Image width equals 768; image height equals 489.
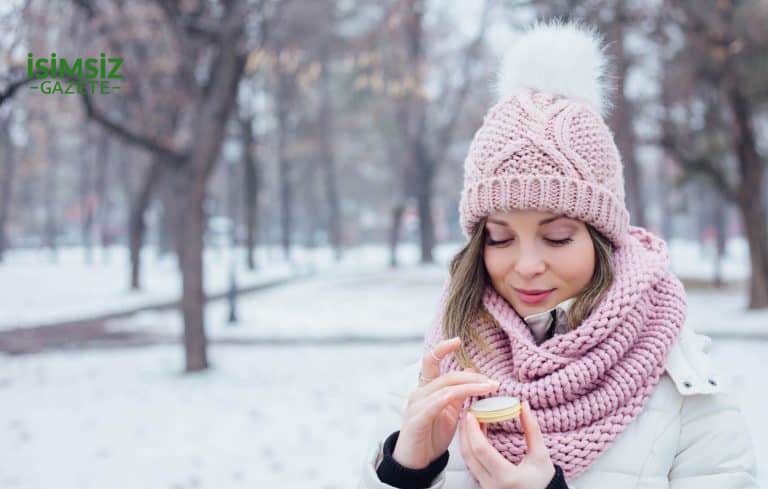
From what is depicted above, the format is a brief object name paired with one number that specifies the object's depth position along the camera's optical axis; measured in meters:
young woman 1.44
